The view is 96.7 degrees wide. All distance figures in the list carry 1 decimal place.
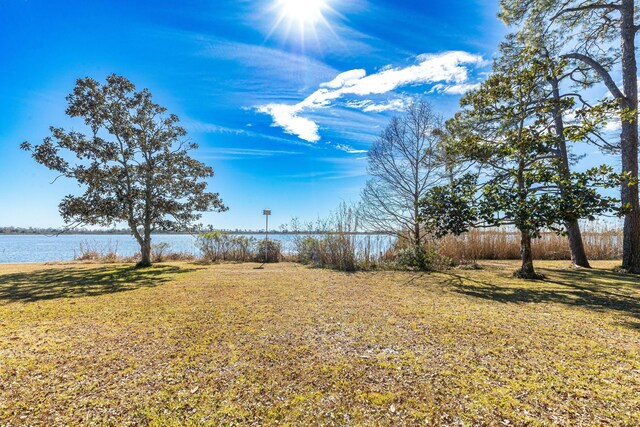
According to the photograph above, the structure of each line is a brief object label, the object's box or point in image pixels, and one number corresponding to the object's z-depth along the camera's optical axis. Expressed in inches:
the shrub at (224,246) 371.2
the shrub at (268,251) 362.0
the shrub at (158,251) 371.2
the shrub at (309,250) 285.6
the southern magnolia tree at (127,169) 257.6
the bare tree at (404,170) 288.4
